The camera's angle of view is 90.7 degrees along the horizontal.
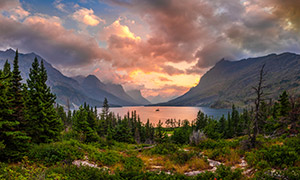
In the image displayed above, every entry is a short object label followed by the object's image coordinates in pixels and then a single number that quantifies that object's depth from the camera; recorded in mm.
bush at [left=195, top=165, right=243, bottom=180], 7254
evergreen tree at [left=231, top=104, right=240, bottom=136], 67375
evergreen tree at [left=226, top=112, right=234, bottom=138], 64262
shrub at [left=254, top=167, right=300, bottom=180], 6003
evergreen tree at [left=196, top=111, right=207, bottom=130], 81888
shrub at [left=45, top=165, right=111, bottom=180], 7410
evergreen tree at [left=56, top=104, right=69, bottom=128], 74450
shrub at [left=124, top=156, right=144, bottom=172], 12189
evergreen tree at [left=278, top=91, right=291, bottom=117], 32031
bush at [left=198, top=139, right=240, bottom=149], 15511
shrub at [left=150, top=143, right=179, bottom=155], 16484
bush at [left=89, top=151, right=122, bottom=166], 13155
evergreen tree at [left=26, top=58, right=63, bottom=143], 16438
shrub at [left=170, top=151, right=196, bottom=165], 12447
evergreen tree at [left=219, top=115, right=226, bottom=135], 68200
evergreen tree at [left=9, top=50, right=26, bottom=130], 14559
